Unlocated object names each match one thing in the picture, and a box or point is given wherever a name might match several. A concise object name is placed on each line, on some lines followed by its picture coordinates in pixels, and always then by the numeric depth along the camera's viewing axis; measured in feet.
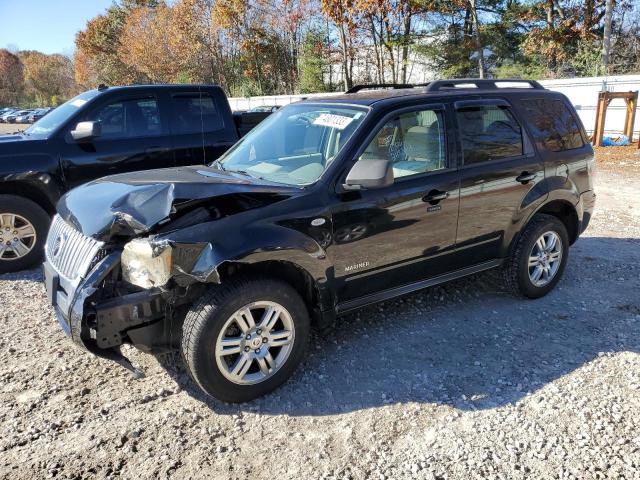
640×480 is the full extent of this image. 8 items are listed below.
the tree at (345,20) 71.00
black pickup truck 17.94
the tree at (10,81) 237.04
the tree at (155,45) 124.26
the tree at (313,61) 98.58
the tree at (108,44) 167.02
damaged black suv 9.52
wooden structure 46.39
